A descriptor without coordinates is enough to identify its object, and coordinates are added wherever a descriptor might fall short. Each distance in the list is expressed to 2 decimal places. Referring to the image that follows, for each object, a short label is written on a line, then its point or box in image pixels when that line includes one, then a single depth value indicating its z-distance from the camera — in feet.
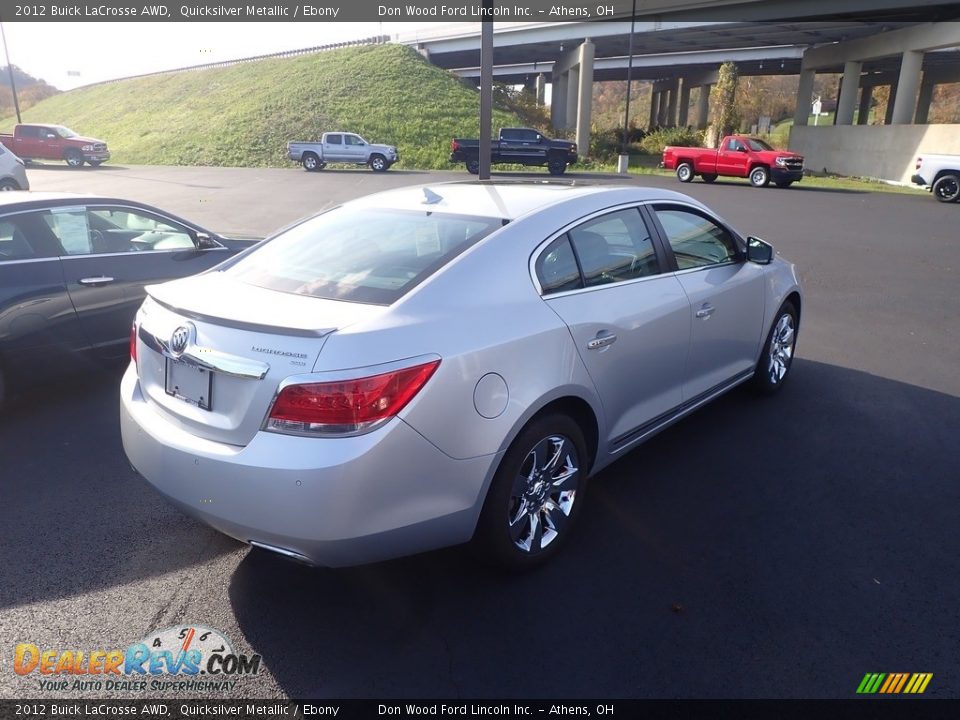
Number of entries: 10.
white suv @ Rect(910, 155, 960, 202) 71.10
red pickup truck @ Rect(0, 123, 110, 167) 111.96
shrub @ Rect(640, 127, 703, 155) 148.36
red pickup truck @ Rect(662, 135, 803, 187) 86.12
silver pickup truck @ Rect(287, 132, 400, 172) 110.93
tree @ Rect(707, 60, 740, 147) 146.20
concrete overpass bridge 101.40
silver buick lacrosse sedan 8.64
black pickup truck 110.42
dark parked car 16.49
